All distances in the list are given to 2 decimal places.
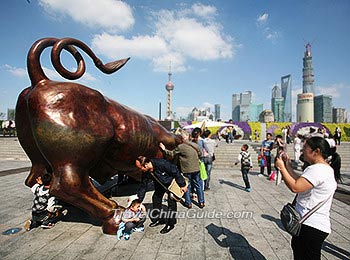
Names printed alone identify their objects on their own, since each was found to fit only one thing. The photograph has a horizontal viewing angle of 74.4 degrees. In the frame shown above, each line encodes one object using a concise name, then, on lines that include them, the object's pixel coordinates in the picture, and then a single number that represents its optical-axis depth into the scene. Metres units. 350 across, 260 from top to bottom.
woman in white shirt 1.92
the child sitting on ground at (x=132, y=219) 3.39
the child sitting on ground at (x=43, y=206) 3.59
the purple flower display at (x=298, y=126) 27.18
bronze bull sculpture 3.03
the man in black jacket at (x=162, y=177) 3.53
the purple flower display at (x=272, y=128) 26.58
